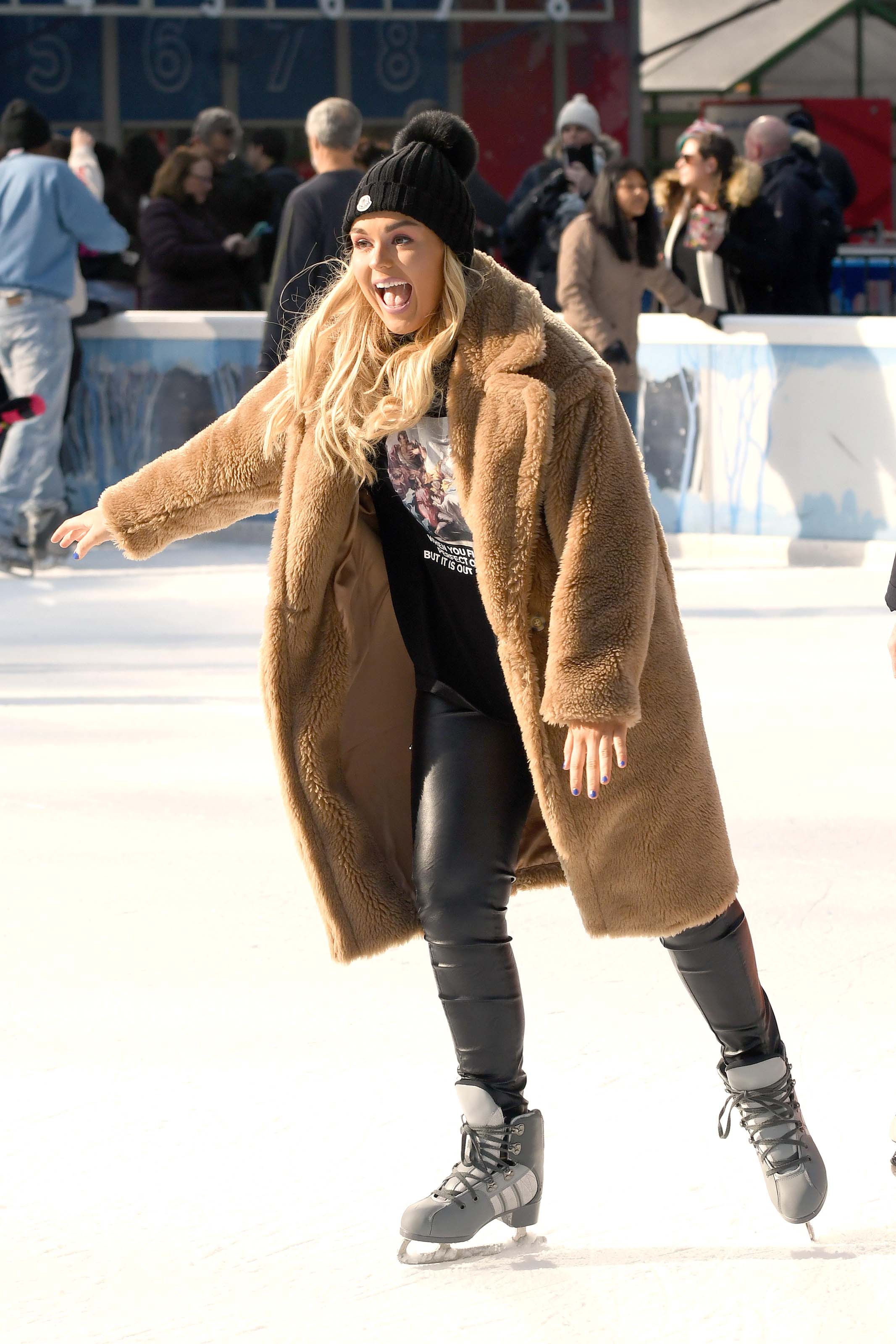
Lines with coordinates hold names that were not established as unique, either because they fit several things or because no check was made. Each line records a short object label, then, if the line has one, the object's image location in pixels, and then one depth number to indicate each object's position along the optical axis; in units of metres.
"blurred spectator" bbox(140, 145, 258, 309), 21.45
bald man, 19.95
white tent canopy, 36.69
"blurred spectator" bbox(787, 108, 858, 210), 25.53
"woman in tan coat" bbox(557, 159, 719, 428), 18.95
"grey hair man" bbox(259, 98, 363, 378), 16.39
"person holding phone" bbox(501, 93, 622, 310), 20.64
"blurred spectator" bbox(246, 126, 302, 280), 22.87
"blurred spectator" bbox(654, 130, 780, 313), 19.37
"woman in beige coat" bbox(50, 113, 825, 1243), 5.62
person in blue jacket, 18.91
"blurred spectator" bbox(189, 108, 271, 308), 22.77
